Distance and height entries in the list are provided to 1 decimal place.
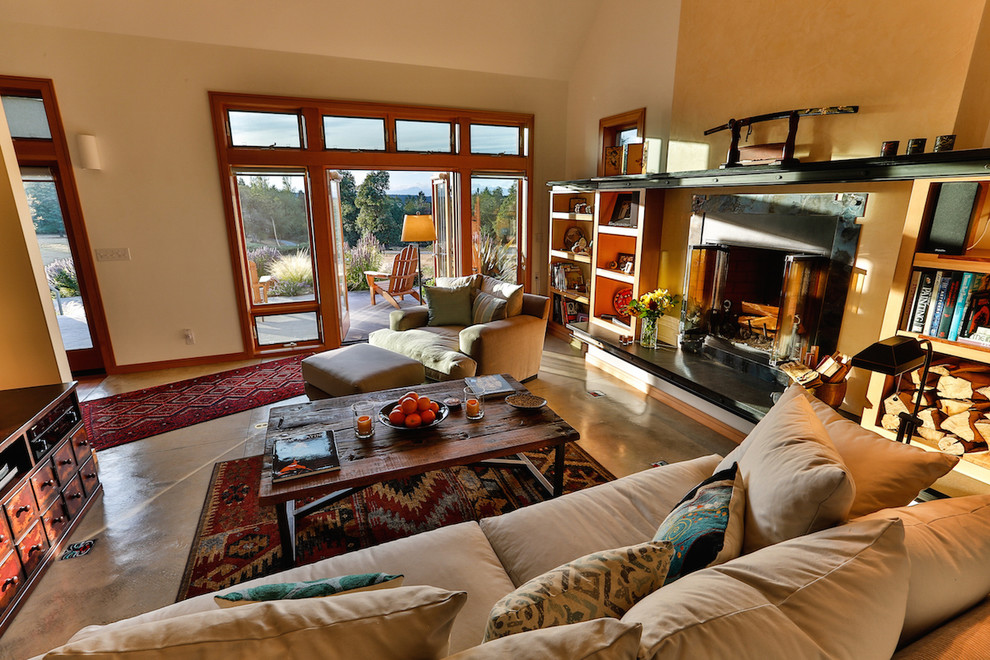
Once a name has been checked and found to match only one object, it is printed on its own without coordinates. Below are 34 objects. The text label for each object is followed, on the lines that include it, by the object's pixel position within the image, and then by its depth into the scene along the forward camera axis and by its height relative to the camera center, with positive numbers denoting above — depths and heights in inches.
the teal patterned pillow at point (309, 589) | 36.9 -29.2
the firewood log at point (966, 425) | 89.9 -39.8
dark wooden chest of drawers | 74.7 -46.8
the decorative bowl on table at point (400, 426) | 90.9 -39.5
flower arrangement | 154.8 -28.7
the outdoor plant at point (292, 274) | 193.5 -23.4
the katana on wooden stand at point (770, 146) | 104.7 +16.7
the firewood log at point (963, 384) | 90.7 -32.3
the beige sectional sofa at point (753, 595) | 28.7 -26.7
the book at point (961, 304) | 87.0 -16.3
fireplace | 110.5 -16.1
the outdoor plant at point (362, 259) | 348.8 -31.8
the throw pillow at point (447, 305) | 167.8 -31.4
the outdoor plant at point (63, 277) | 167.3 -21.1
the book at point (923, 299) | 91.0 -16.1
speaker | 85.4 -0.5
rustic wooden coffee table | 76.0 -41.2
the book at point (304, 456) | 76.9 -40.2
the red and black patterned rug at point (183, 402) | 132.3 -57.4
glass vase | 157.2 -38.9
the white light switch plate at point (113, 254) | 166.4 -13.2
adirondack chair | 264.5 -36.1
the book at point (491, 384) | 109.8 -39.4
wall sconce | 154.3 +20.5
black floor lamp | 58.4 -17.8
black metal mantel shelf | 79.0 +8.9
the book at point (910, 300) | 92.2 -16.6
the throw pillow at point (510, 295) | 155.9 -26.2
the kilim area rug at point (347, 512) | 83.4 -59.2
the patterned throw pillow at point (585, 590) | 35.4 -29.5
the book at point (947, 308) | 88.4 -17.4
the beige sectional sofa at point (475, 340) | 141.2 -39.3
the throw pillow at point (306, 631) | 27.1 -25.3
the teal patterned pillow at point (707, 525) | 44.6 -30.5
